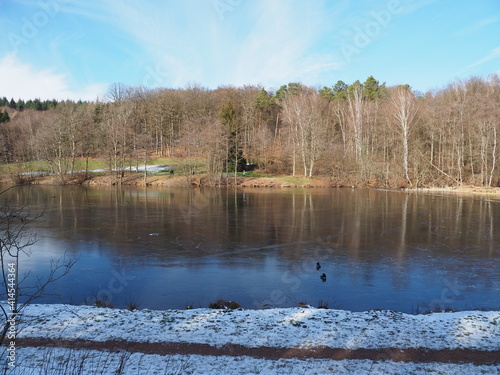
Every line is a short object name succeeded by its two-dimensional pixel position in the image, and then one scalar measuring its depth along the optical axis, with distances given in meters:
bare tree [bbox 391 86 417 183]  46.22
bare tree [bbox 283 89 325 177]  50.03
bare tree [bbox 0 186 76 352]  8.05
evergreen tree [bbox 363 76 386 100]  66.69
